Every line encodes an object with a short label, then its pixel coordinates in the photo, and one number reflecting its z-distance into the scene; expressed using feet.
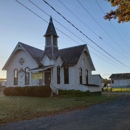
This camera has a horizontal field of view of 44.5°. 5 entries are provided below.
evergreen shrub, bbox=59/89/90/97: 67.77
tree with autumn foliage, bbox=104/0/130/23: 24.57
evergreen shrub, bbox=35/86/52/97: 59.68
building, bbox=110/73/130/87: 191.83
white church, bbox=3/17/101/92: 71.41
